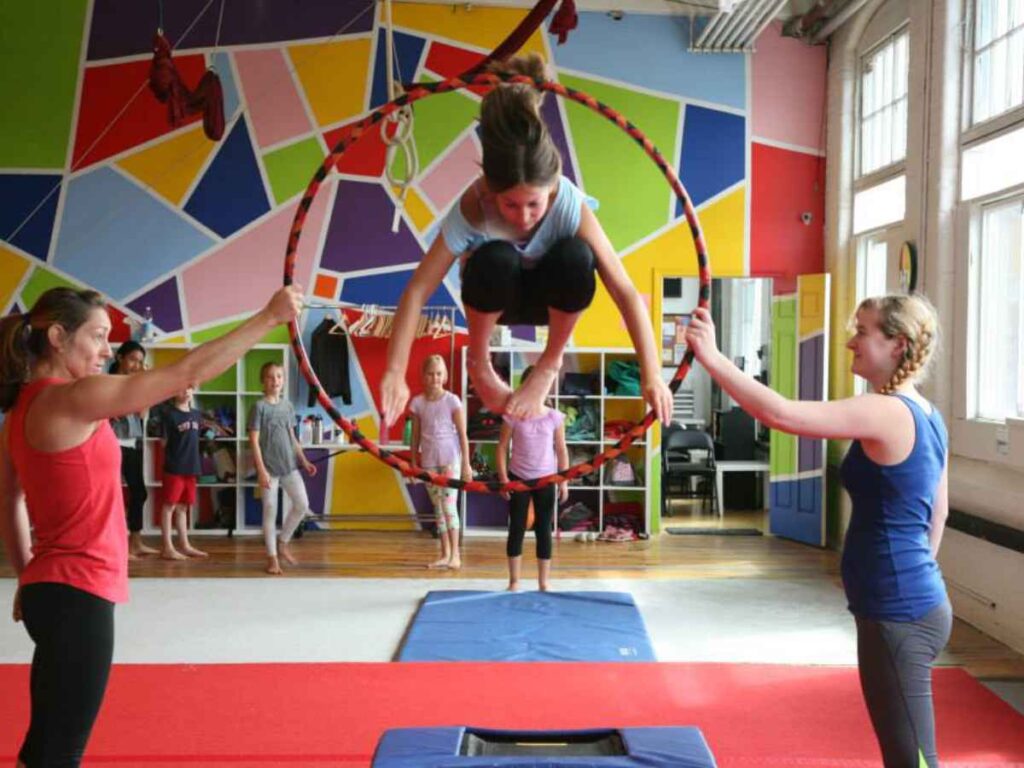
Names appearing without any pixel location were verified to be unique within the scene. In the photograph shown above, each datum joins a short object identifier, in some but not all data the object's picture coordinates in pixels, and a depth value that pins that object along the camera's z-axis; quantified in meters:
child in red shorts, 6.95
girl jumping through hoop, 2.69
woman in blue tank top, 2.37
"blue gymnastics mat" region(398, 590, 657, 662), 4.56
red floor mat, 3.35
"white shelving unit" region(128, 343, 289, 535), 7.88
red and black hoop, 2.94
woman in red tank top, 2.26
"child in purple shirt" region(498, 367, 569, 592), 5.32
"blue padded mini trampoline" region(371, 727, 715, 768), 2.80
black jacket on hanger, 7.86
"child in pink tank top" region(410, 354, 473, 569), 5.92
